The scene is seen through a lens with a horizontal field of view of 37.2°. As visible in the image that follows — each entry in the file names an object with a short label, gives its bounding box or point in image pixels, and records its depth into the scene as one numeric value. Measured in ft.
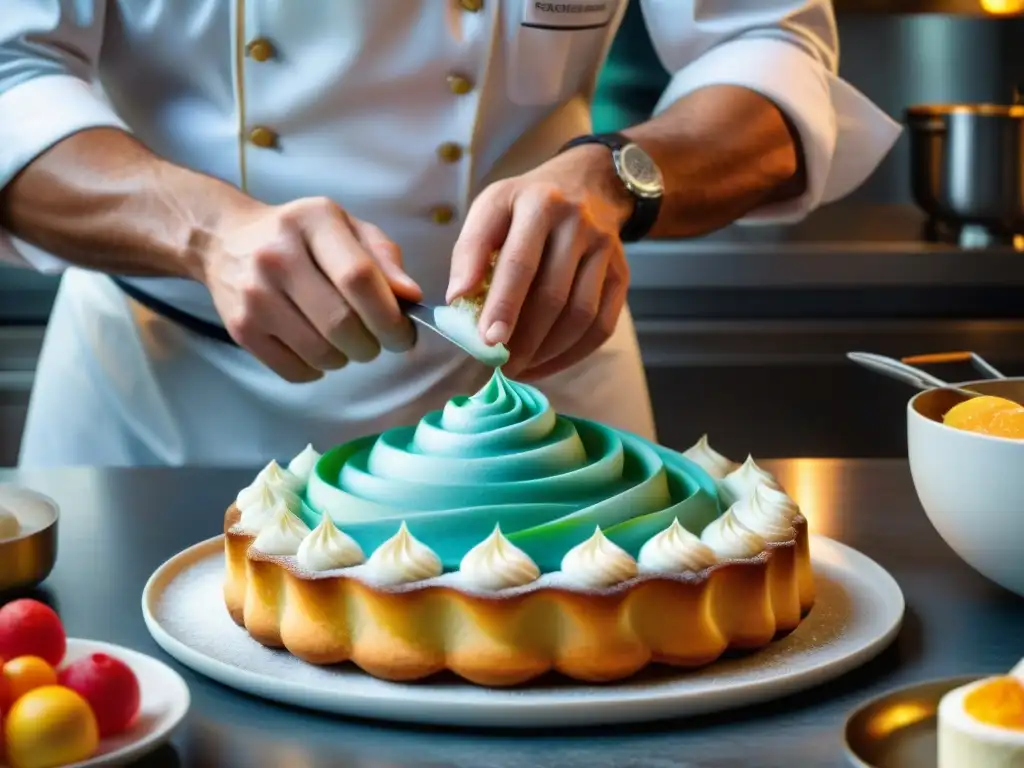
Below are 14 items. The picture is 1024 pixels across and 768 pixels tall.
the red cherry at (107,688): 2.96
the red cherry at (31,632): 3.18
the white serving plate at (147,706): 2.85
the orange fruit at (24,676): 2.93
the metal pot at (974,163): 9.62
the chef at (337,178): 4.75
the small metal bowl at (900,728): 2.84
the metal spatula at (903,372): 4.28
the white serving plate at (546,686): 3.28
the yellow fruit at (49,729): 2.79
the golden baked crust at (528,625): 3.46
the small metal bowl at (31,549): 4.06
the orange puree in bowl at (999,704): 2.65
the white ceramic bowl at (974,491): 3.78
